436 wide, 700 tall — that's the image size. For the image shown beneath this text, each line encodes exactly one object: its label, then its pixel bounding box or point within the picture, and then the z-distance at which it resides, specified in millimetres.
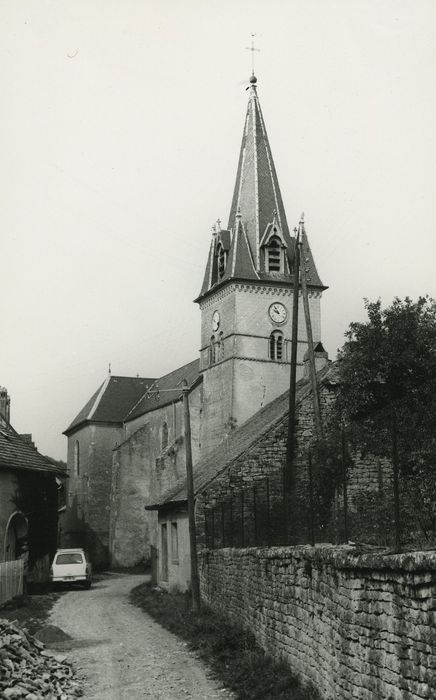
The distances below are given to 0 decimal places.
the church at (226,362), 45219
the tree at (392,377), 24109
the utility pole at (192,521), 19297
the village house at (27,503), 25906
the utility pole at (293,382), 22594
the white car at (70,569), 29094
